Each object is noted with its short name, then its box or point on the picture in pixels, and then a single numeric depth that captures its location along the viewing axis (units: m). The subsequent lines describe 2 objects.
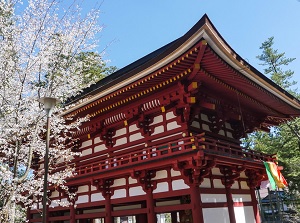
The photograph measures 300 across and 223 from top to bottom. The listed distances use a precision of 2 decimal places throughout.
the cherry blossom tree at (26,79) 8.03
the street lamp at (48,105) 7.18
